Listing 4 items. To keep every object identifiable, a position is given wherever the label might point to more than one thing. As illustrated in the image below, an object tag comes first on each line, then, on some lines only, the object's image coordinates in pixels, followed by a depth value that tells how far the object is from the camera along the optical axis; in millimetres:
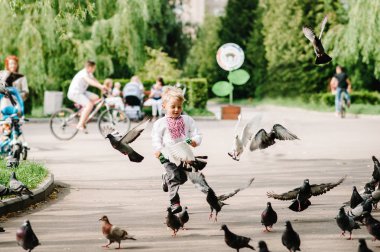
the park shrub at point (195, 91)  33750
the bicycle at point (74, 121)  19986
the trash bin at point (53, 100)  30484
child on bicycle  19203
